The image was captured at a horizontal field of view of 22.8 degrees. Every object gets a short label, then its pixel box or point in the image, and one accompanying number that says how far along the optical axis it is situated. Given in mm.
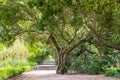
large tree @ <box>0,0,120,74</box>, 10172
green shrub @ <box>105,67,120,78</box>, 19594
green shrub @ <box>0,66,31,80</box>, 15693
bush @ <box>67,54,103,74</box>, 24672
